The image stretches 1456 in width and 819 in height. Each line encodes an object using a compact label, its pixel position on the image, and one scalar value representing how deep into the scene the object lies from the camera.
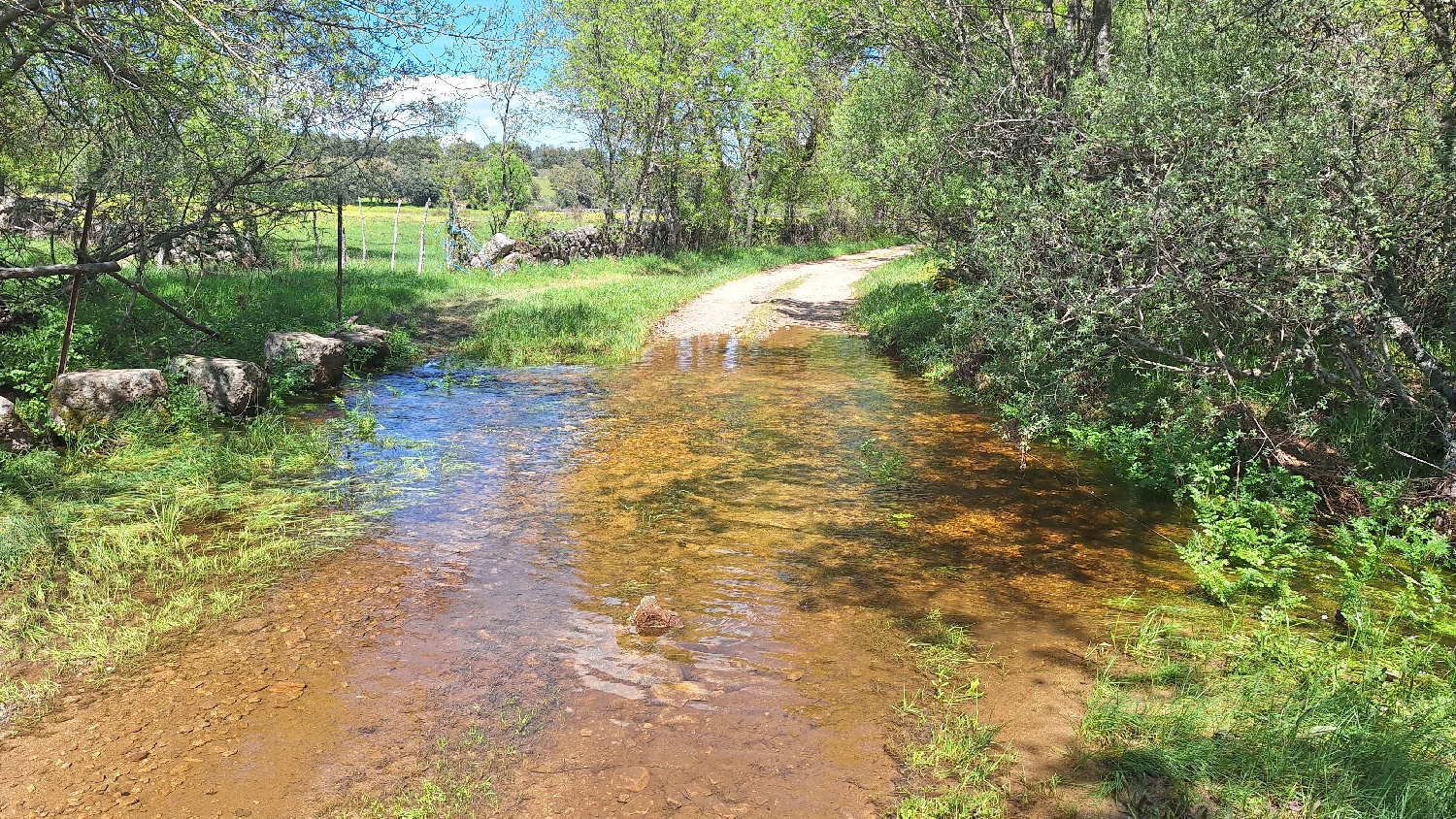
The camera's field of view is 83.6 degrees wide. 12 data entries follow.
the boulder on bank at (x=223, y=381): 10.05
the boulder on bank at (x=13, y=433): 7.87
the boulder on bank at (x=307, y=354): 11.88
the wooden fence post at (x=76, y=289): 8.57
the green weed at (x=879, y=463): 8.48
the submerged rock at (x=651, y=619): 5.23
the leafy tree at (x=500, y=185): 29.38
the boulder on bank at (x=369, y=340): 13.71
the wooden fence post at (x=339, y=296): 14.56
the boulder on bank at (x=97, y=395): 8.56
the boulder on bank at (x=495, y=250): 27.70
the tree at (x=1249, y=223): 6.59
